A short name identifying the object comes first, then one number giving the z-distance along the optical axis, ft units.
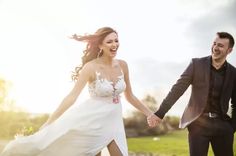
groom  21.97
